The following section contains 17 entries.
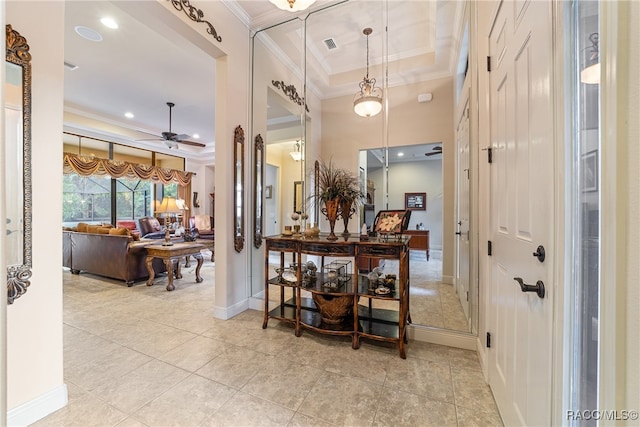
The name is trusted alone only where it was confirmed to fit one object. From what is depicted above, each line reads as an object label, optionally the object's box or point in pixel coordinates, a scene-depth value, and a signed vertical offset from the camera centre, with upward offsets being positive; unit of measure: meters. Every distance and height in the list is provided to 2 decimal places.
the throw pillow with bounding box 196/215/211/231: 7.56 -0.29
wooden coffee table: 4.05 -0.70
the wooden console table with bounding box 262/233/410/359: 2.13 -0.73
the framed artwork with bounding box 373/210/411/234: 2.28 -0.08
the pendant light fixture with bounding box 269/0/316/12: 1.94 +1.66
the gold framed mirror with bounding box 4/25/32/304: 1.33 +0.29
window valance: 5.76 +1.21
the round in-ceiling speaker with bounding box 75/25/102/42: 3.06 +2.29
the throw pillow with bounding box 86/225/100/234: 4.62 -0.29
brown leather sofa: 4.19 -0.76
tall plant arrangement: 2.43 +0.16
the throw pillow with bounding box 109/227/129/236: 4.30 -0.32
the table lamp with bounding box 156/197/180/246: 4.76 +0.14
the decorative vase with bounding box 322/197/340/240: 2.41 +0.03
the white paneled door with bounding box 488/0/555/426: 0.96 +0.03
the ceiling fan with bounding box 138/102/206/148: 5.39 +1.69
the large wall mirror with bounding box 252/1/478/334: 2.61 +0.96
